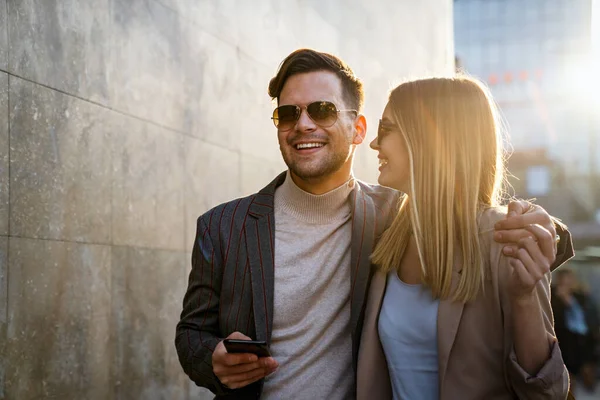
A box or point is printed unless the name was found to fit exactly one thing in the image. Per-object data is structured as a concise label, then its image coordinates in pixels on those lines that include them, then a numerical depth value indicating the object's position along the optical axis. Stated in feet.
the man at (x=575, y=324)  29.40
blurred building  145.07
